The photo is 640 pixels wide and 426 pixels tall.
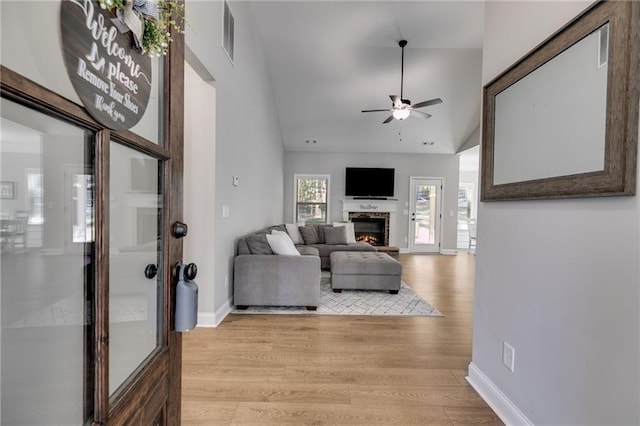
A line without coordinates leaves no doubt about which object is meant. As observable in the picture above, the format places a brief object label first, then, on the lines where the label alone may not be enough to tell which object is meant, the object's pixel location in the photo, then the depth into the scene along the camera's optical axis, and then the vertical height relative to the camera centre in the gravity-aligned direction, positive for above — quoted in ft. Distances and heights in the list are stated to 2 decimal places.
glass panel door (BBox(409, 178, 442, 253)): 25.43 -0.51
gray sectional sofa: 10.32 -2.68
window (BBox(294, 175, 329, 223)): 25.35 +0.71
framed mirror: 3.38 +1.45
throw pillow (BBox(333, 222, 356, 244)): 19.84 -1.68
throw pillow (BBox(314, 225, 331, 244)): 19.72 -1.84
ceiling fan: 13.78 +4.98
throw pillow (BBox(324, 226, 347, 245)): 19.13 -1.83
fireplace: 25.13 -1.65
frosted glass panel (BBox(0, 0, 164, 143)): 1.58 +0.92
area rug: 10.41 -3.77
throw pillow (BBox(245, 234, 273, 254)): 10.89 -1.47
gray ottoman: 12.71 -2.98
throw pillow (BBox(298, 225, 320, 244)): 19.58 -1.84
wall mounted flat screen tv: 24.77 +2.27
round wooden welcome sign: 1.88 +1.03
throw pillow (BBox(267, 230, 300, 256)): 11.07 -1.50
